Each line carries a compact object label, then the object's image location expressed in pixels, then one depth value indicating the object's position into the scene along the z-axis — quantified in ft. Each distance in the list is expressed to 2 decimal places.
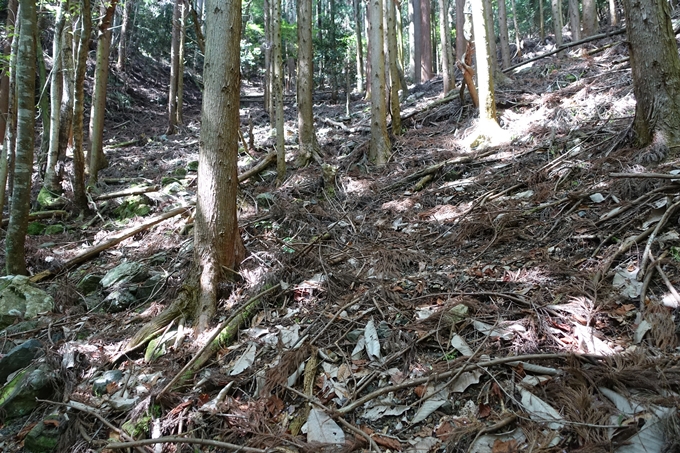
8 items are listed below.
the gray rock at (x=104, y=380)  10.68
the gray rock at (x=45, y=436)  9.27
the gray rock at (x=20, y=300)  15.28
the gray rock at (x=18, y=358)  11.71
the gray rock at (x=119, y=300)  15.38
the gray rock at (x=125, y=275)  16.37
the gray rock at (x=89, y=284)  17.21
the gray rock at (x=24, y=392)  10.52
